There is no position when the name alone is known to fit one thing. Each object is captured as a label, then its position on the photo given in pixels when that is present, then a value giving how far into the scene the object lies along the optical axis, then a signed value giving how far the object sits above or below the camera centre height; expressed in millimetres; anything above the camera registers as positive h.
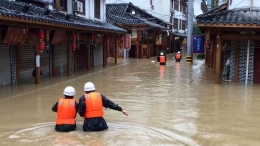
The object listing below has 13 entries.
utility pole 32656 +1722
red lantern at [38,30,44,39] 14774 +752
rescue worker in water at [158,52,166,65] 29312 -714
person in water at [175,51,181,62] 34562 -747
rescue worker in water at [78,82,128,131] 7566 -1296
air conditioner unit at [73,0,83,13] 21469 +2923
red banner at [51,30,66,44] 16923 +759
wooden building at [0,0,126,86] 12896 +579
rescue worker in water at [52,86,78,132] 7617 -1388
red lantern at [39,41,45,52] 14948 +276
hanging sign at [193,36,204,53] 27906 +542
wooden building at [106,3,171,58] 37938 +2817
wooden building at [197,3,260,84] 14102 +602
